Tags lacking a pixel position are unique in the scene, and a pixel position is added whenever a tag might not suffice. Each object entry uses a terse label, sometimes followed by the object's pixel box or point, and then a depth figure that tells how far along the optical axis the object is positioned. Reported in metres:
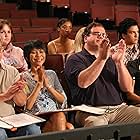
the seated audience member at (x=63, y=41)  5.85
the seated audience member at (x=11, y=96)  3.77
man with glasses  4.07
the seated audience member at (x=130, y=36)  5.09
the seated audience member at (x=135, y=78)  4.34
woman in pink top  4.57
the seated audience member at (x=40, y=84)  4.22
